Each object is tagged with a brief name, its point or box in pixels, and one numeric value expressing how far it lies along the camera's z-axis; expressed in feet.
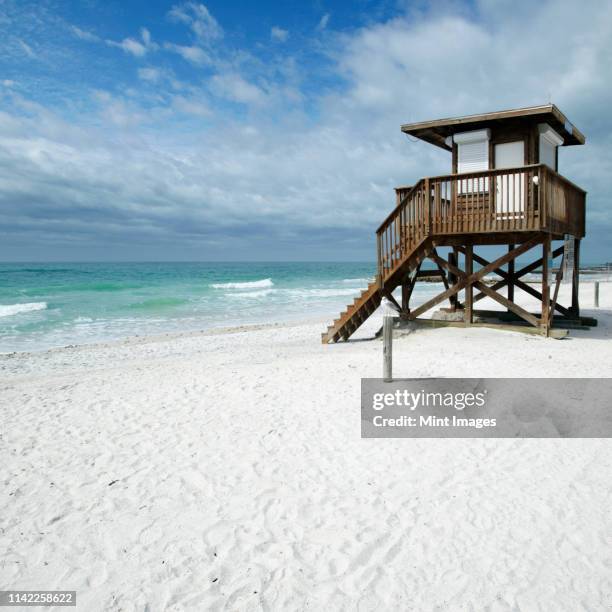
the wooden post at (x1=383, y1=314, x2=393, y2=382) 25.44
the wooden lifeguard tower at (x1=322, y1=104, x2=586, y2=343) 34.53
